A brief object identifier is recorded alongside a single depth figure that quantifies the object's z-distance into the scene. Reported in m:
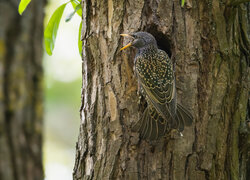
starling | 7.86
